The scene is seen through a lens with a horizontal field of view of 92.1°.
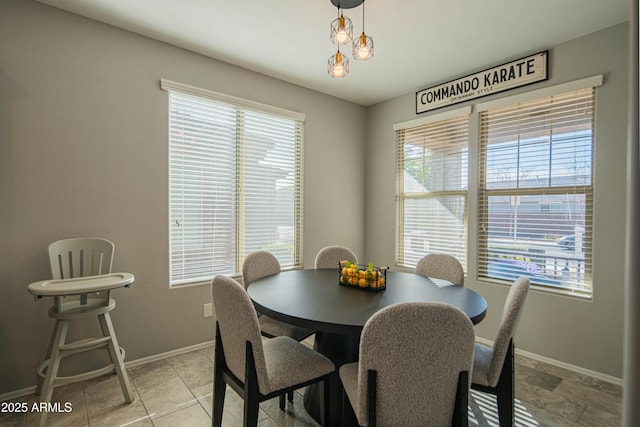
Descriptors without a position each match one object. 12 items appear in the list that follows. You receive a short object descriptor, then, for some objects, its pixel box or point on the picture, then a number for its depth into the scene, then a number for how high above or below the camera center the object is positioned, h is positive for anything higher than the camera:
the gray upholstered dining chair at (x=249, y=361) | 1.34 -0.75
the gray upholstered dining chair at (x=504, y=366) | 1.42 -0.75
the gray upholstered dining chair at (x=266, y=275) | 2.08 -0.52
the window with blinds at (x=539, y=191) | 2.57 +0.19
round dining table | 1.45 -0.50
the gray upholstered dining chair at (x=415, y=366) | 1.04 -0.54
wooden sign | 2.77 +1.30
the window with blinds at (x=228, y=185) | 2.81 +0.26
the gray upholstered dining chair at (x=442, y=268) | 2.36 -0.46
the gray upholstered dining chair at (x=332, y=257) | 2.90 -0.44
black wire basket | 1.95 -0.43
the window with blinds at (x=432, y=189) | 3.38 +0.26
